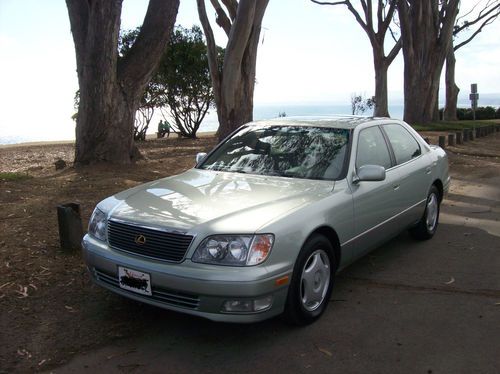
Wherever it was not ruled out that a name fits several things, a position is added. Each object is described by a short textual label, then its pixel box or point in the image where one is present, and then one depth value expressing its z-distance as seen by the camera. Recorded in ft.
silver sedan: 11.28
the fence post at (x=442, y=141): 48.23
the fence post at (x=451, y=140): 53.88
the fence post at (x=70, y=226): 16.55
